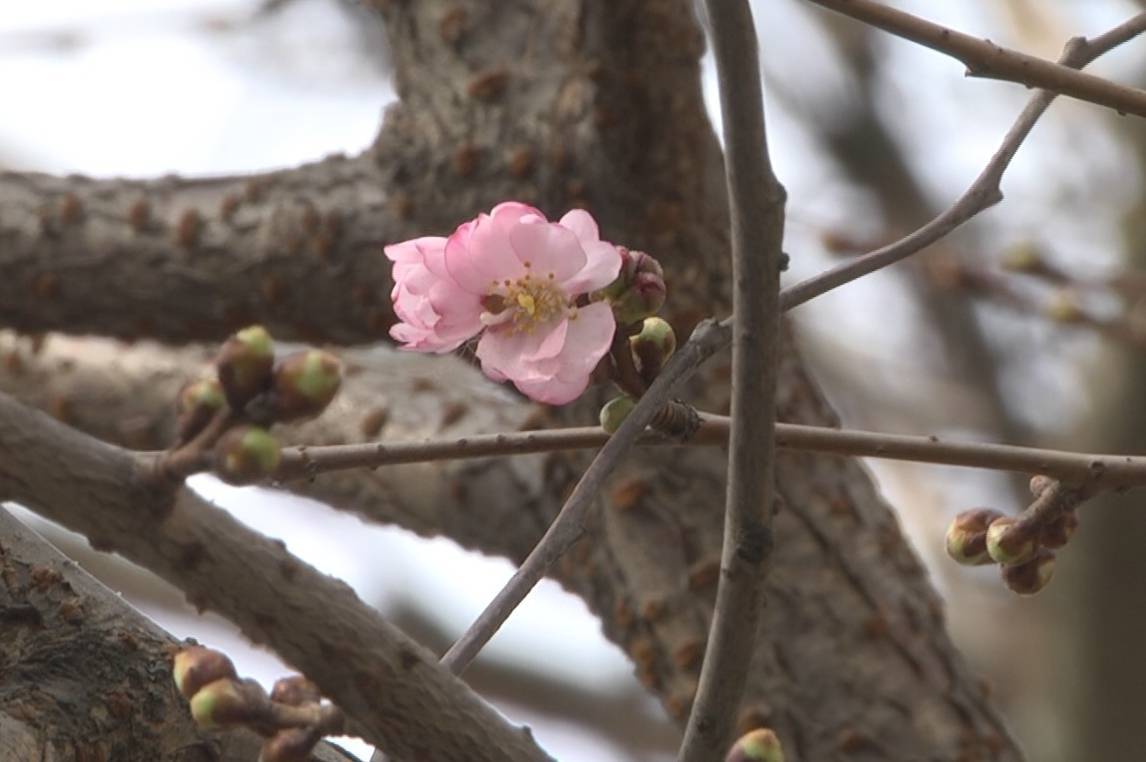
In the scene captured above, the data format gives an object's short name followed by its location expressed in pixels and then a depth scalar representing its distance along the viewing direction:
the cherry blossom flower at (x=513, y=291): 1.85
